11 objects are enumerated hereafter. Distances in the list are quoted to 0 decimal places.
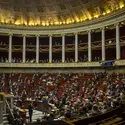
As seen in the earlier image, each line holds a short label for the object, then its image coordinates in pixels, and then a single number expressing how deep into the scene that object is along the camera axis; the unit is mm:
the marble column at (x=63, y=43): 38522
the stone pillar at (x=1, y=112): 14352
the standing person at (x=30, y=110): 18112
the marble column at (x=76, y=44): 37131
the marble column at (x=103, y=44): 33031
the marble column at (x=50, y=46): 39003
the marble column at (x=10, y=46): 38394
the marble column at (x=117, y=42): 30741
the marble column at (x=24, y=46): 39219
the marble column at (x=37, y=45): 39588
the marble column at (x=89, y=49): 35019
